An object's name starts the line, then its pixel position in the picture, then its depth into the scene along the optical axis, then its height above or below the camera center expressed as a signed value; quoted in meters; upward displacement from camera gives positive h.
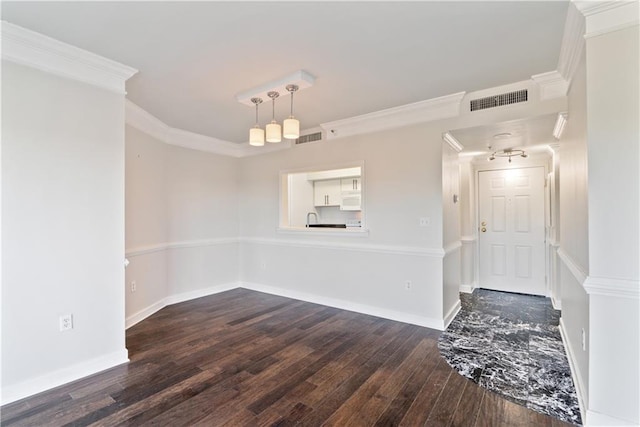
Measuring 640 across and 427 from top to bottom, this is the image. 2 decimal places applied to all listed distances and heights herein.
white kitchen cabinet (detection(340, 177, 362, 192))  6.87 +0.66
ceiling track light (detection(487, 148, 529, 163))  4.55 +0.90
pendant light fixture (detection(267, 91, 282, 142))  2.86 +0.77
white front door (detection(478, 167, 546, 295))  4.86 -0.31
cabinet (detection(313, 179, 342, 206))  7.23 +0.49
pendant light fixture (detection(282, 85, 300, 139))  2.73 +0.77
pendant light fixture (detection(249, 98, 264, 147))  3.00 +0.76
